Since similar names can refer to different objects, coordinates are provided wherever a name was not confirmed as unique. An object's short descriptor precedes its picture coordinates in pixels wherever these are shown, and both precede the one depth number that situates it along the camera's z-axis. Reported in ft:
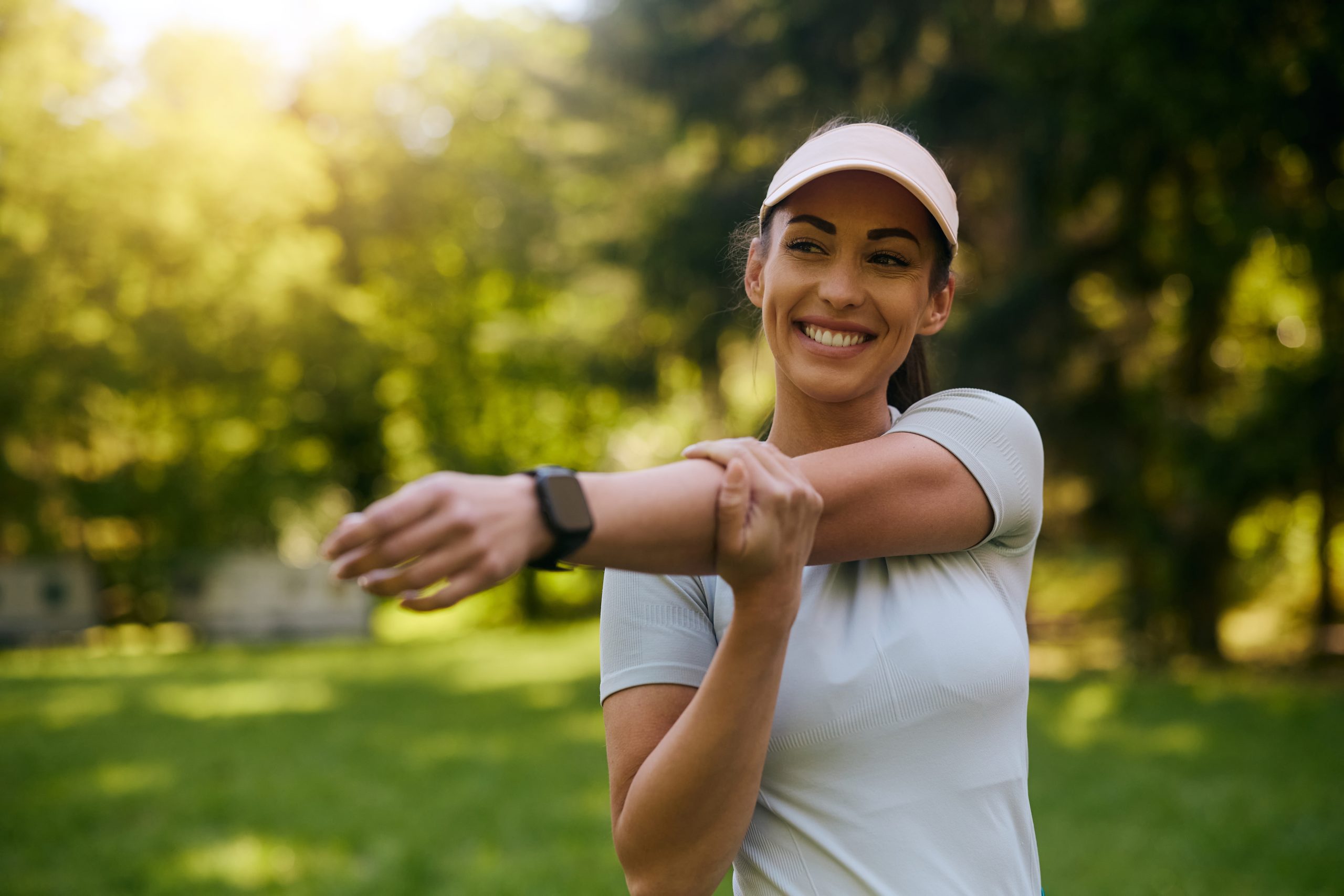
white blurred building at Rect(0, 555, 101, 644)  62.64
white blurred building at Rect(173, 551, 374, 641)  68.44
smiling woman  4.35
